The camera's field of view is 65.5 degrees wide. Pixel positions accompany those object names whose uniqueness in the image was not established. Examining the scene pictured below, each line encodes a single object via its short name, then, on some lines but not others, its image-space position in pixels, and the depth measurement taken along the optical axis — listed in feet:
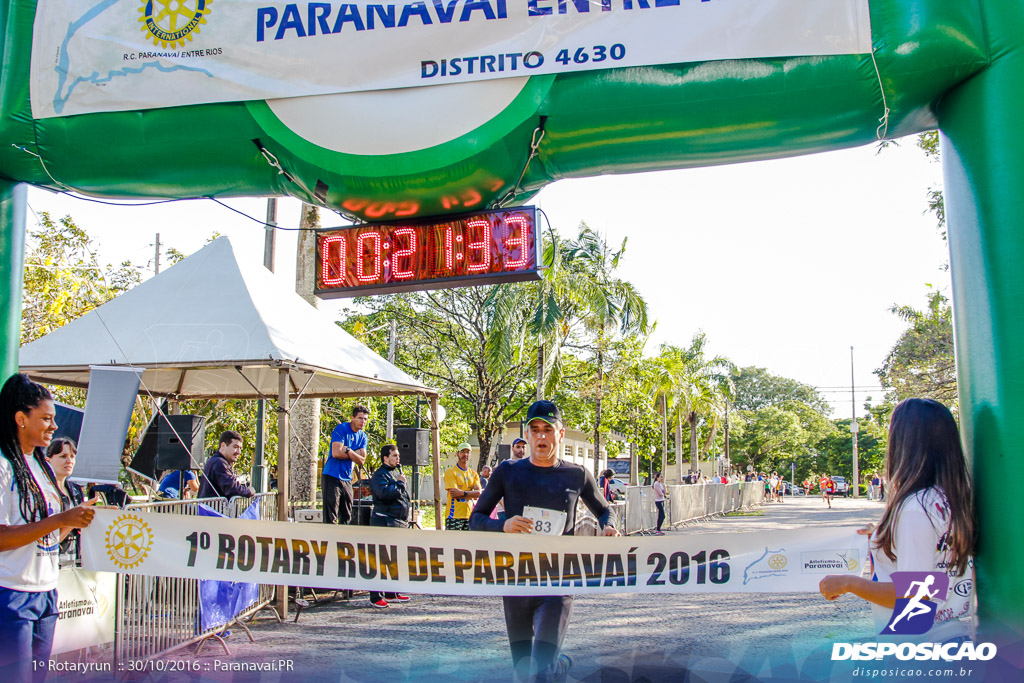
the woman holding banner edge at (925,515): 10.01
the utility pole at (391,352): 99.25
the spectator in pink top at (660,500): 69.15
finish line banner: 12.70
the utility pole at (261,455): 39.34
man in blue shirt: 32.22
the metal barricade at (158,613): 19.24
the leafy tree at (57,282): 52.90
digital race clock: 14.46
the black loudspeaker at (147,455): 32.94
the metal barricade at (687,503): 64.34
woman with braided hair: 10.44
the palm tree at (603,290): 80.28
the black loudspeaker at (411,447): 41.42
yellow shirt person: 40.32
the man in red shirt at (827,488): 144.46
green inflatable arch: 11.71
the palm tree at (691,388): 137.31
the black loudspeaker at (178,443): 32.27
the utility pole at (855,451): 202.70
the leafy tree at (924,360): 81.38
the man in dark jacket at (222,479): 27.40
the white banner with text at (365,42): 13.03
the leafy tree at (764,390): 379.88
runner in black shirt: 13.97
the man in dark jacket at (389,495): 31.27
